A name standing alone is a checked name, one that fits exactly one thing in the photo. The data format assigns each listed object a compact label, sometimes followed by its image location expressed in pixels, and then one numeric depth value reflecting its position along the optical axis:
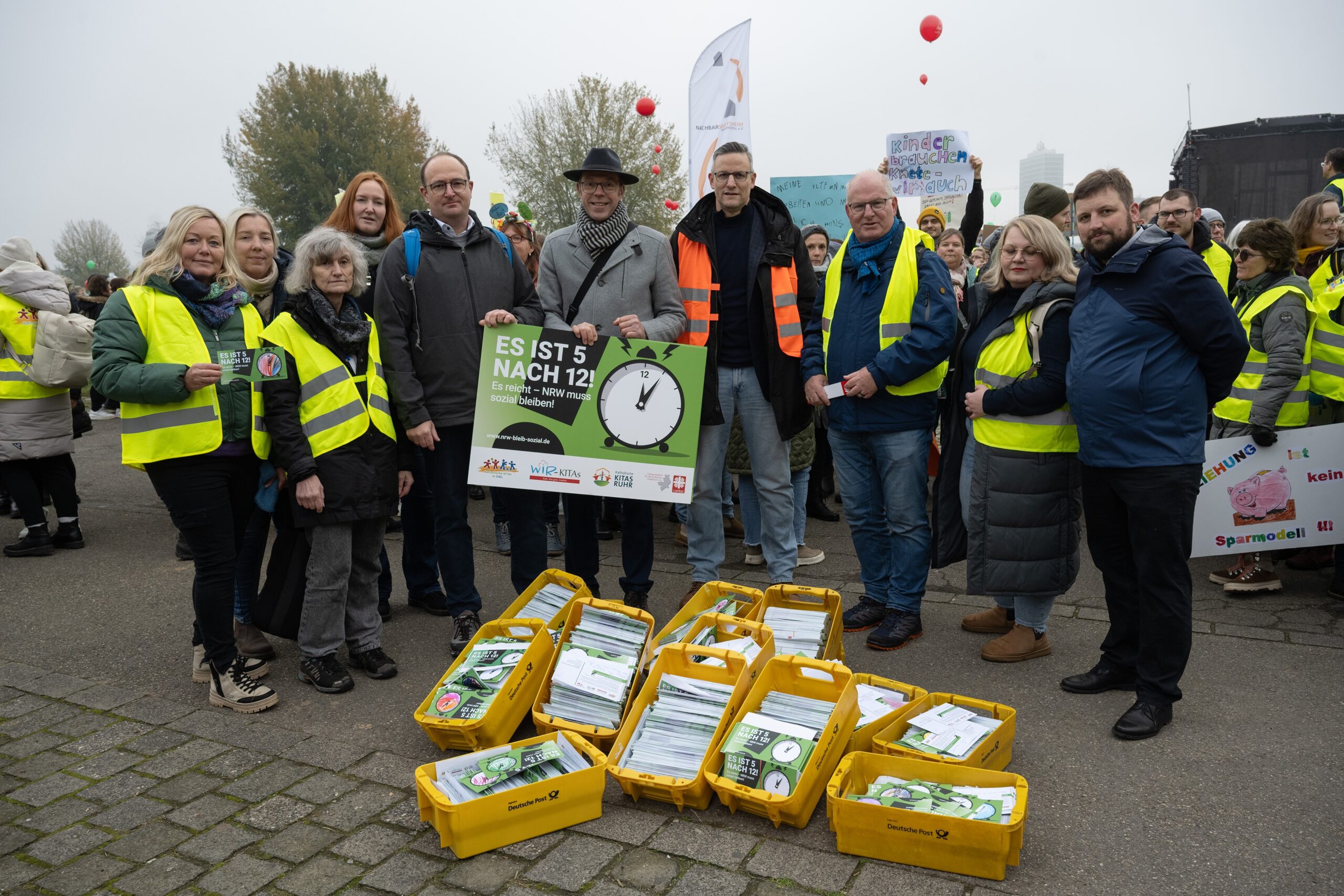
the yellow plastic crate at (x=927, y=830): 2.71
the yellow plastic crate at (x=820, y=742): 3.00
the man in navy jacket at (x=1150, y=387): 3.52
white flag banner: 10.50
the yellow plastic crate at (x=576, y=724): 3.47
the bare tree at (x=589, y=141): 36.81
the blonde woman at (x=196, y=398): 3.89
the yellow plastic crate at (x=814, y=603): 4.15
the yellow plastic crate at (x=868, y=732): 3.30
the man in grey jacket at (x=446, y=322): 4.46
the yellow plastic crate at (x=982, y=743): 3.18
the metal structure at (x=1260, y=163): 13.59
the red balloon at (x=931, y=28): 12.52
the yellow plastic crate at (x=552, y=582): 4.19
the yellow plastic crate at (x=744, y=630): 3.68
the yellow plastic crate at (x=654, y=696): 3.11
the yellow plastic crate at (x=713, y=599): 4.11
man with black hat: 4.68
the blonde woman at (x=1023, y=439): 4.13
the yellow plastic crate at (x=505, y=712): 3.48
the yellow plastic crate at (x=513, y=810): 2.89
